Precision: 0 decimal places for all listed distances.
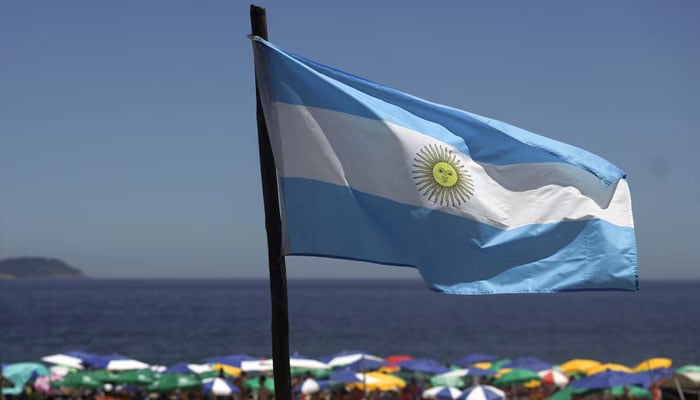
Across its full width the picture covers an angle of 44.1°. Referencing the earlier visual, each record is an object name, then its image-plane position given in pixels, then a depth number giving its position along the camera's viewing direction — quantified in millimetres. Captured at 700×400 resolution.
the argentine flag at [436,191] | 5141
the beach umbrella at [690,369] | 22203
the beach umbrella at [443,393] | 25130
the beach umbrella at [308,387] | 25547
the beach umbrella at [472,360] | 32938
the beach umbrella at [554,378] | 27355
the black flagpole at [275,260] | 5000
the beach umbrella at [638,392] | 23891
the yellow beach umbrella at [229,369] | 28625
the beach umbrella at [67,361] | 29406
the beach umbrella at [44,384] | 26625
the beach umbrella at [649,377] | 22969
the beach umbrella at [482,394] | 22344
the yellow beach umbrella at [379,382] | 25719
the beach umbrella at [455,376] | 27344
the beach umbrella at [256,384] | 25714
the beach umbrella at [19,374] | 25984
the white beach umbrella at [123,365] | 28734
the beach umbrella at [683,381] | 19250
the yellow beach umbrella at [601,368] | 27769
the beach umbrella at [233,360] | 28125
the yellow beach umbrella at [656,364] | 27009
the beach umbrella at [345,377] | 25375
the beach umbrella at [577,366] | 29094
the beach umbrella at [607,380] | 22609
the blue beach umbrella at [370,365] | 30248
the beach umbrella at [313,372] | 28844
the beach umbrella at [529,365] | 28750
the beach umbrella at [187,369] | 27952
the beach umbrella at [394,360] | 30766
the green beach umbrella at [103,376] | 26719
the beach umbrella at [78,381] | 25969
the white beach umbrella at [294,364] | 26672
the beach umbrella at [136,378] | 26453
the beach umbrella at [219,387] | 24453
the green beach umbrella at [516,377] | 26453
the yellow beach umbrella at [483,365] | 30078
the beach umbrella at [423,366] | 29844
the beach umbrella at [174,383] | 25062
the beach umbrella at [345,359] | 28531
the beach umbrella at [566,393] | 22322
